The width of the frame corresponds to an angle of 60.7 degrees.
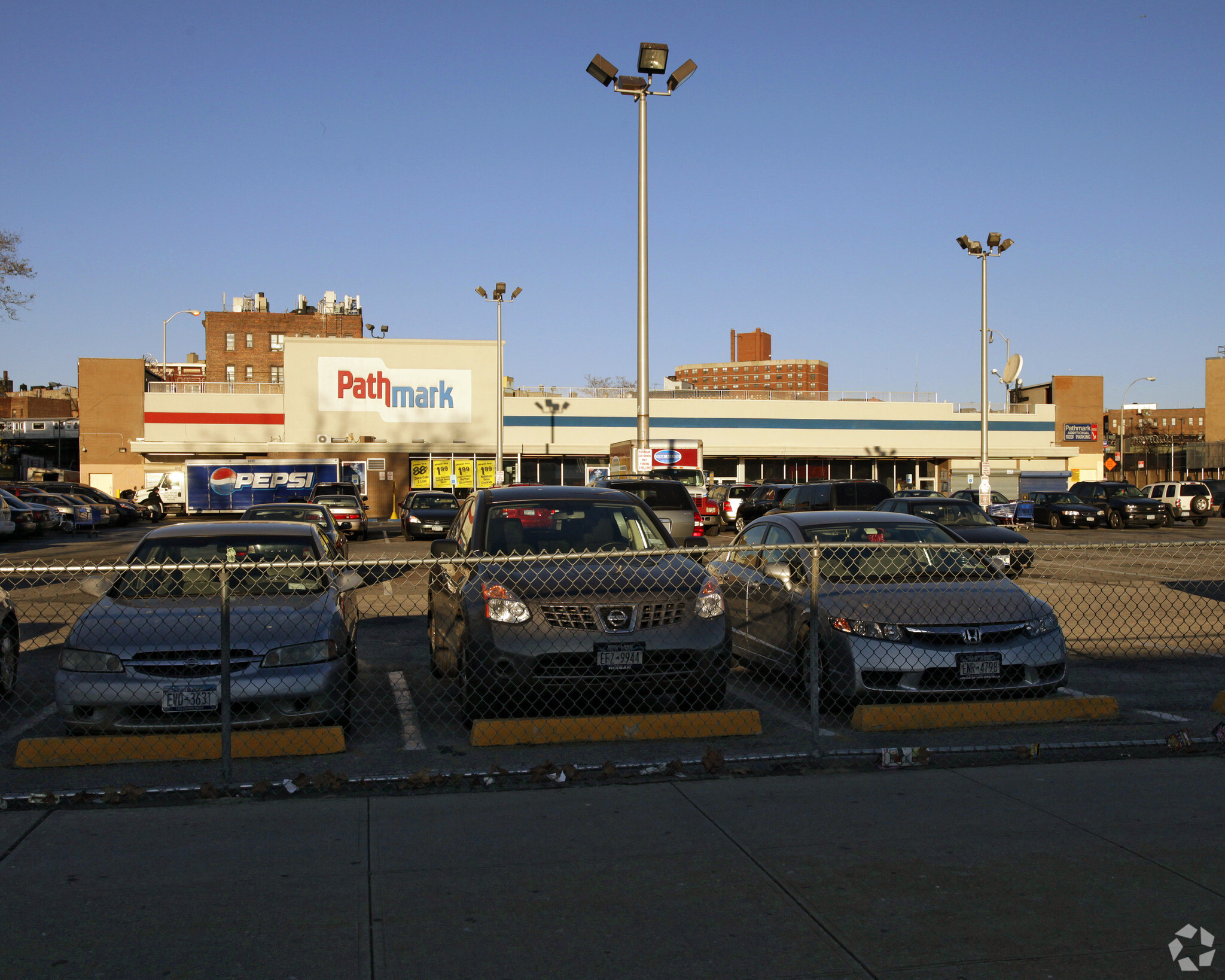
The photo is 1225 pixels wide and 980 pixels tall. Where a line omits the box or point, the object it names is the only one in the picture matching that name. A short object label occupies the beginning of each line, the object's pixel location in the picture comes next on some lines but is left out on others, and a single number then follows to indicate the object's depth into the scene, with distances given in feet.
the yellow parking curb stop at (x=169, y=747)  20.62
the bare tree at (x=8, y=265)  118.42
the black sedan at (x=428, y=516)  100.78
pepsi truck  157.69
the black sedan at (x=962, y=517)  63.26
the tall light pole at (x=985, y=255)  118.52
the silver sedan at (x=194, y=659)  21.22
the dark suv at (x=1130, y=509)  126.52
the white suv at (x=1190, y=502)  134.51
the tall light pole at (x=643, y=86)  75.31
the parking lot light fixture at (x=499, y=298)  158.92
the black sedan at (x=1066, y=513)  124.36
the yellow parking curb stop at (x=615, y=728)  22.33
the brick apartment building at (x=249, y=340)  299.17
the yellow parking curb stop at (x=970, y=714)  23.44
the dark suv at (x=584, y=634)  22.41
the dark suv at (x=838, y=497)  81.10
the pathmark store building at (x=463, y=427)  179.22
